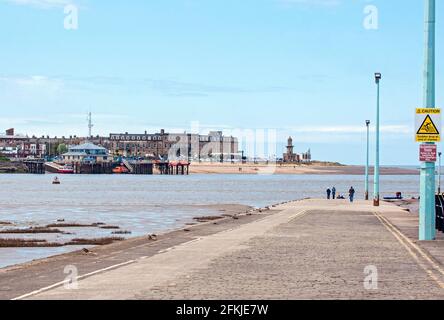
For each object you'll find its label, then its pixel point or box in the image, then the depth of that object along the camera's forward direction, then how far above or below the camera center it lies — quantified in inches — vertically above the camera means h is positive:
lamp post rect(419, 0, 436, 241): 1042.7 +0.1
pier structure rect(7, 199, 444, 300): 598.2 -99.9
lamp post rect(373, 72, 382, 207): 2337.1 -5.0
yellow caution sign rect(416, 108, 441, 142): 1039.6 +47.8
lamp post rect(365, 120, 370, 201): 3078.2 +61.2
